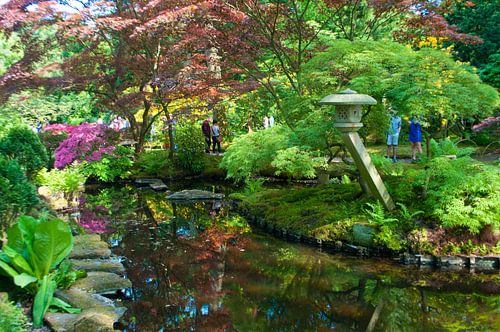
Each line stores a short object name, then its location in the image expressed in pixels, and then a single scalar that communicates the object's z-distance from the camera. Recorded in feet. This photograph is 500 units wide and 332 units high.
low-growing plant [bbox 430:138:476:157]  27.40
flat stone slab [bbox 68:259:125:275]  20.43
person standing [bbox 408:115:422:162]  39.97
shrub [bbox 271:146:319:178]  30.60
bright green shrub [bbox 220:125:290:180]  33.27
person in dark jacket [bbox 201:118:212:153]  58.39
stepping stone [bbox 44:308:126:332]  14.08
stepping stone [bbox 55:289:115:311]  16.17
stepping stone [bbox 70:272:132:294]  18.25
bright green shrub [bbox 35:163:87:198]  39.45
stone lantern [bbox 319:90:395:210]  23.27
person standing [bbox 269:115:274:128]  63.77
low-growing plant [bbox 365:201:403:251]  24.82
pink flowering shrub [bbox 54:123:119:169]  45.47
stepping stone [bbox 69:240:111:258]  22.14
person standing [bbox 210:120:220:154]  57.57
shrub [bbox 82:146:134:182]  49.57
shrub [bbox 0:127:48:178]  23.75
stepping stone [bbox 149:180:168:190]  47.16
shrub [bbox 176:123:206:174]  53.11
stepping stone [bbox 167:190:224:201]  41.86
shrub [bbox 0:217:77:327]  15.46
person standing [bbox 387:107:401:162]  41.86
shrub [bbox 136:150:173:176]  53.31
